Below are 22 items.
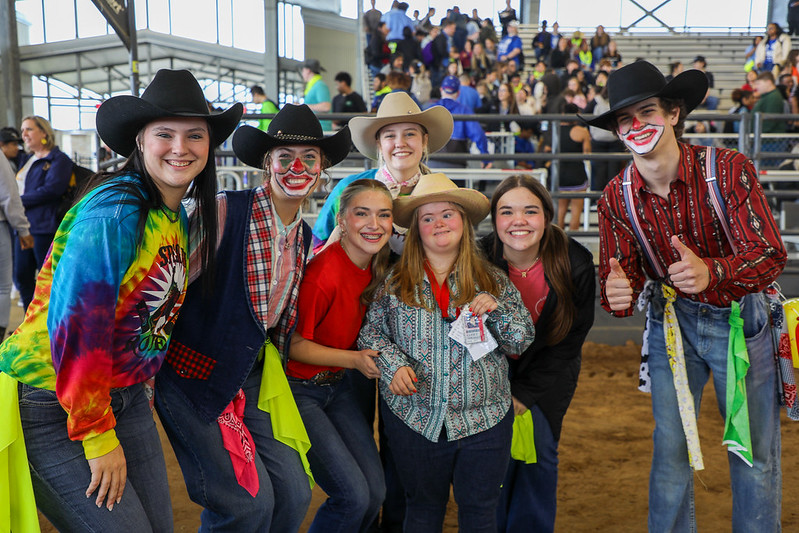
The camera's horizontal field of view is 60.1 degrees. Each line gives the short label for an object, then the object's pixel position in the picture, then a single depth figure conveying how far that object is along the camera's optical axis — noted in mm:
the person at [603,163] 7789
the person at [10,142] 7438
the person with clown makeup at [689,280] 2529
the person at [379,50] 15062
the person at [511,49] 16453
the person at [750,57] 15594
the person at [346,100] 8523
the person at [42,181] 6348
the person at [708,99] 12734
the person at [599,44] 16641
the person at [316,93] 8955
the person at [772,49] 14109
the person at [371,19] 16323
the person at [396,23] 15430
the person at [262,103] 7850
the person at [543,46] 16953
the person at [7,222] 5242
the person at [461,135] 7539
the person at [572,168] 7781
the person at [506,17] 18859
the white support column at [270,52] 16344
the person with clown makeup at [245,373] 2432
